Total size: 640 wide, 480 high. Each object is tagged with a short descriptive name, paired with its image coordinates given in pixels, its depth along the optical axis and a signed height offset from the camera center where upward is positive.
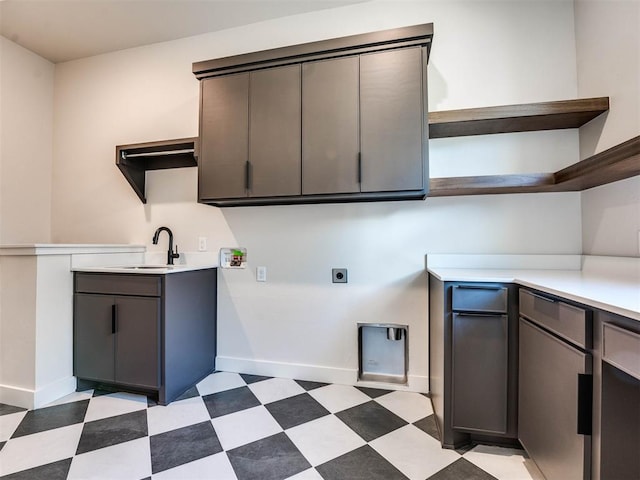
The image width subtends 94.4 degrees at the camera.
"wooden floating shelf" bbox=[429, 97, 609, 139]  1.67 +0.73
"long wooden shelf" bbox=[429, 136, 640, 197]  1.36 +0.34
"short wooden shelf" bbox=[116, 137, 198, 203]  2.34 +0.69
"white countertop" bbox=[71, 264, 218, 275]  1.91 -0.22
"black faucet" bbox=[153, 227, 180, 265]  2.49 -0.05
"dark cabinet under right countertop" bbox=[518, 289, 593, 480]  1.00 -0.56
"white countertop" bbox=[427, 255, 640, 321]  0.93 -0.18
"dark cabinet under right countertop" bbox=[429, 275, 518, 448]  1.44 -0.61
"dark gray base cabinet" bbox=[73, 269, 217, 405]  1.92 -0.64
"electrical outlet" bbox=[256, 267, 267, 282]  2.38 -0.28
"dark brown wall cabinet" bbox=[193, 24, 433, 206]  1.76 +0.76
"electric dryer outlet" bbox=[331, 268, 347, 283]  2.21 -0.26
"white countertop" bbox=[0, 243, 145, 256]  1.89 -0.08
